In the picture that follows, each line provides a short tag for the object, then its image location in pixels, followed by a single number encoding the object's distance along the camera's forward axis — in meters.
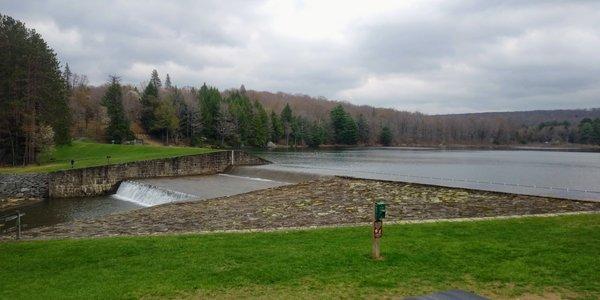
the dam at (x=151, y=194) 24.77
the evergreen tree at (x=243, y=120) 90.66
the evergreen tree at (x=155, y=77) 123.40
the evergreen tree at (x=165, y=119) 75.18
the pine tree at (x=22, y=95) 36.16
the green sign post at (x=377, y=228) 8.93
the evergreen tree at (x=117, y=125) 64.56
